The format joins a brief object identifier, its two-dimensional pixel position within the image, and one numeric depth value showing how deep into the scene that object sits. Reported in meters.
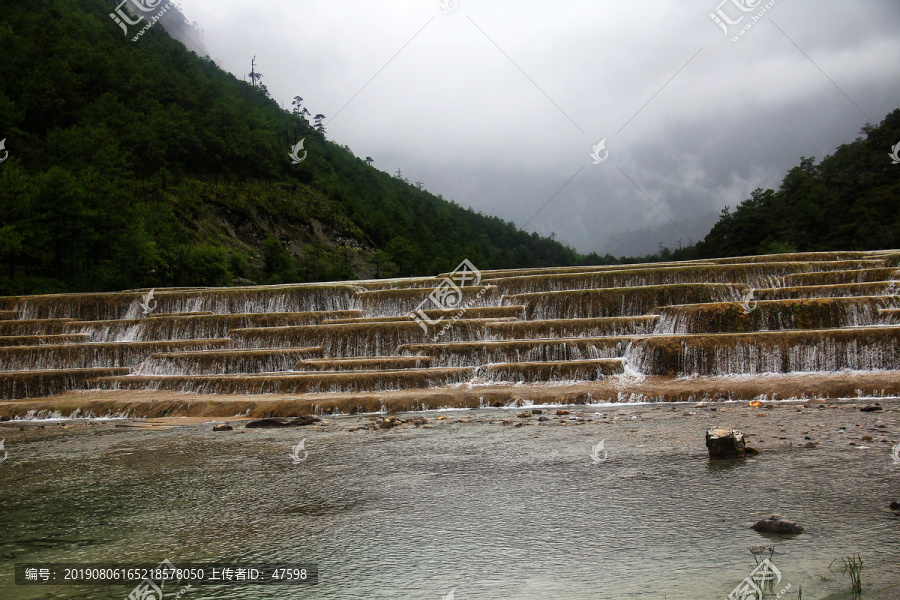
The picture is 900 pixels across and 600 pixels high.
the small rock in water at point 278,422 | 19.77
